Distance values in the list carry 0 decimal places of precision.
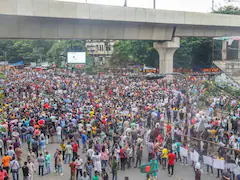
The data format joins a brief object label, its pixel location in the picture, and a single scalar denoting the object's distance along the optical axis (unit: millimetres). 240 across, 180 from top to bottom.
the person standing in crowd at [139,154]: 14211
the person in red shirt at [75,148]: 14898
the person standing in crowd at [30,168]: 12195
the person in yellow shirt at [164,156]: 13930
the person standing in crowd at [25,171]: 11891
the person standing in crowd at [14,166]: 12352
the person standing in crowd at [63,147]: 14913
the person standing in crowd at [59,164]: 13117
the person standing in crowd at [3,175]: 11297
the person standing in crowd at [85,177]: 11161
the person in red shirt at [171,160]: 13094
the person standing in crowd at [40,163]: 13141
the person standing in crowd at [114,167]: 12683
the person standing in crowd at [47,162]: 13188
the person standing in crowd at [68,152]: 14352
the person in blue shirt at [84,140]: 16344
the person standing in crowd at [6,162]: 12867
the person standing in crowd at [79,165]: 12757
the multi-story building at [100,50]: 84625
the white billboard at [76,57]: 56469
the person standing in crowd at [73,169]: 12547
